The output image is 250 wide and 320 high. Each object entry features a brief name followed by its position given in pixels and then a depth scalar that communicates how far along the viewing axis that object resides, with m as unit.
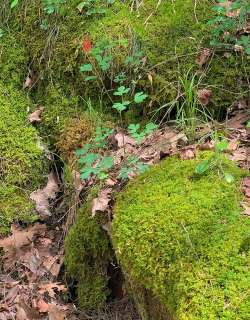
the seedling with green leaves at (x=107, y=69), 4.13
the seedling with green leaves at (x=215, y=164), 3.06
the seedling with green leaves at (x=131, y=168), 3.34
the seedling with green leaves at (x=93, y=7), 4.58
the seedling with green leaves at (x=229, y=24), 3.95
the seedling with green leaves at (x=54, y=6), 4.64
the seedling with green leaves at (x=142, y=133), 3.42
